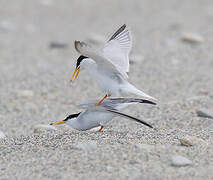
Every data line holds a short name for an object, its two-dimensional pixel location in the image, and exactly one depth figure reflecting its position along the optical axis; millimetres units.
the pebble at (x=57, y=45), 16537
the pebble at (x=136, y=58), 13739
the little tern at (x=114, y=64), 7241
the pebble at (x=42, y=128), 8187
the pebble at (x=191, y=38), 15437
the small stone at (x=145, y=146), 6027
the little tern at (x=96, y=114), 7133
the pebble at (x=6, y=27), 18484
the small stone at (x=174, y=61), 13545
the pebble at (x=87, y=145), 6133
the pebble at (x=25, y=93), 11227
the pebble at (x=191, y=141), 6289
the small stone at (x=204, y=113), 8577
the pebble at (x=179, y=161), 5527
